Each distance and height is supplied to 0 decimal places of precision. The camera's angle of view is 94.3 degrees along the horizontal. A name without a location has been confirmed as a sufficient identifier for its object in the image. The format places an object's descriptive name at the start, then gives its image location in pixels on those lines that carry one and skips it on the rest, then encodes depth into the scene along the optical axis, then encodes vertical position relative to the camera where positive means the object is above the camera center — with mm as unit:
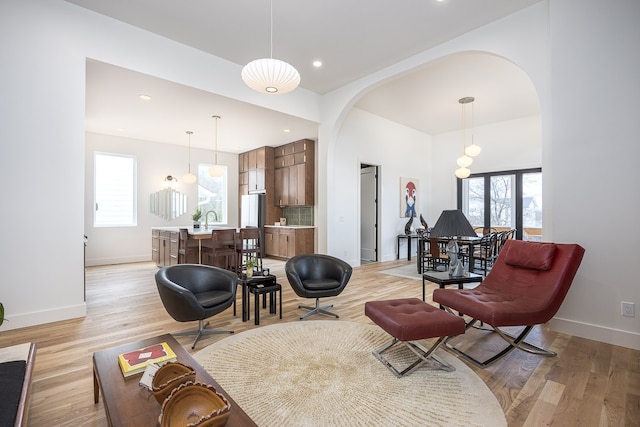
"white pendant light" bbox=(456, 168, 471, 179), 6809 +963
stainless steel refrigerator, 7887 +130
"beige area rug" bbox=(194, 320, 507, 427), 1738 -1179
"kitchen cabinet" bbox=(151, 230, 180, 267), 5648 -659
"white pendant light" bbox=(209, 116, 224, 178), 6348 +935
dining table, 5227 -553
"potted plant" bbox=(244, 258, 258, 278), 3420 -617
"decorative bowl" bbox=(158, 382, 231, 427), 1114 -768
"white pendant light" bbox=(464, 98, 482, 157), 5971 +1303
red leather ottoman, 2105 -798
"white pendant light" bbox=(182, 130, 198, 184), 6888 +859
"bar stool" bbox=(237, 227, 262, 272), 5070 -513
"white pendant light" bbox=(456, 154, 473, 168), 6340 +1151
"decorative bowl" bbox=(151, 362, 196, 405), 1295 -753
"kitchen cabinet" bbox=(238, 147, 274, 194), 7934 +1275
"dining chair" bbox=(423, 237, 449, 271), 5570 -811
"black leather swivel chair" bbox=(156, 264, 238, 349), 2572 -739
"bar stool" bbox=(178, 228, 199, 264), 5156 -634
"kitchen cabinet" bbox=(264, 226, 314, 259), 6918 -631
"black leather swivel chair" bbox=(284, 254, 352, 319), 3277 -733
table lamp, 3061 -137
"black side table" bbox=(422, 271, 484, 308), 3107 -684
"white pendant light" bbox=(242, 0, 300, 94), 2738 +1322
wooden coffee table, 1221 -836
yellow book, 1568 -814
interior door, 7371 +46
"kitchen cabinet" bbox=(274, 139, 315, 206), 7086 +1032
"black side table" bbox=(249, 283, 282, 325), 3184 -841
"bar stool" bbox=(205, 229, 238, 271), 4917 -609
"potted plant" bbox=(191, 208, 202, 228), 5928 -62
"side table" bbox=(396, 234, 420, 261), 7291 -730
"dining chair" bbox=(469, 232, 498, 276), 5512 -635
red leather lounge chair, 2340 -707
